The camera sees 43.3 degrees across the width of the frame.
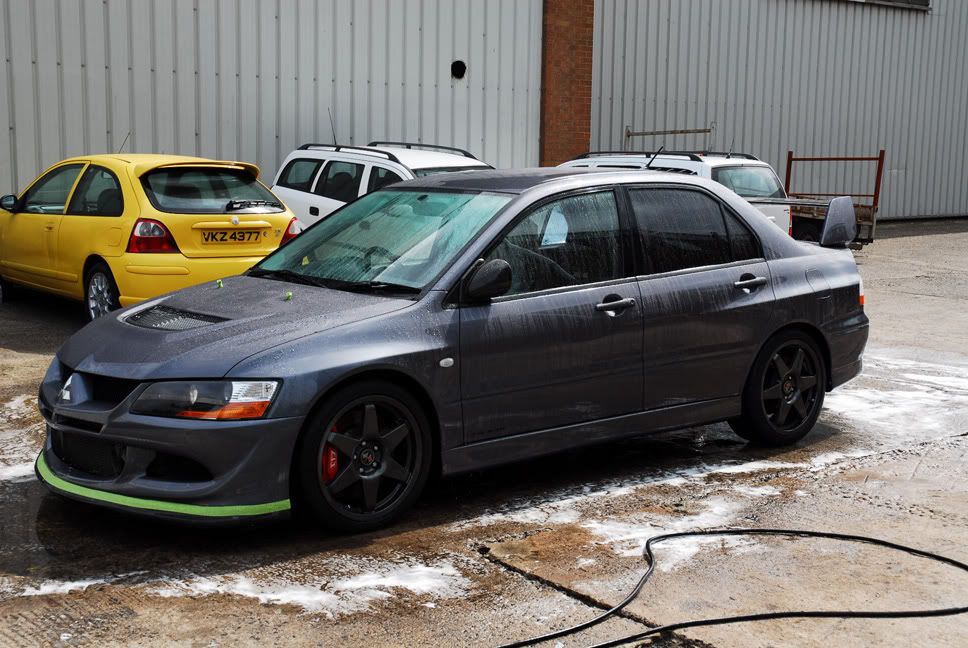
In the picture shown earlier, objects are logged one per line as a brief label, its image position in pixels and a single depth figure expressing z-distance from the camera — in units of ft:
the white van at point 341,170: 40.63
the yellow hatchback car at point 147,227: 31.63
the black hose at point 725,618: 13.60
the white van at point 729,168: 47.50
